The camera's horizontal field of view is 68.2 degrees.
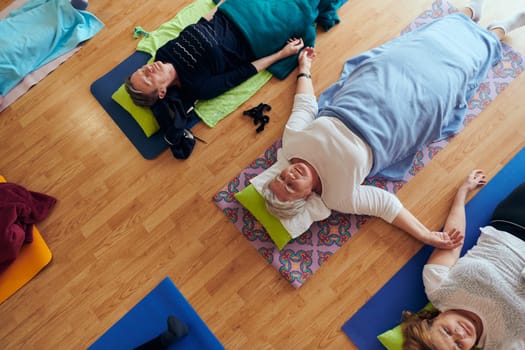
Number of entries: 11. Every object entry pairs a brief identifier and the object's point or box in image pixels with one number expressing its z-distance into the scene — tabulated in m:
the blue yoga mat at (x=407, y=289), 1.60
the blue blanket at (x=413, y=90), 1.62
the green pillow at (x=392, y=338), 1.50
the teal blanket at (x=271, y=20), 1.89
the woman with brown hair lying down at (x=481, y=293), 1.37
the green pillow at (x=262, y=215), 1.67
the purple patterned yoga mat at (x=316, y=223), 1.69
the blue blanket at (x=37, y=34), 2.03
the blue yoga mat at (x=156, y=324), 1.64
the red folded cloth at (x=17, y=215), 1.68
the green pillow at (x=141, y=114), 1.91
